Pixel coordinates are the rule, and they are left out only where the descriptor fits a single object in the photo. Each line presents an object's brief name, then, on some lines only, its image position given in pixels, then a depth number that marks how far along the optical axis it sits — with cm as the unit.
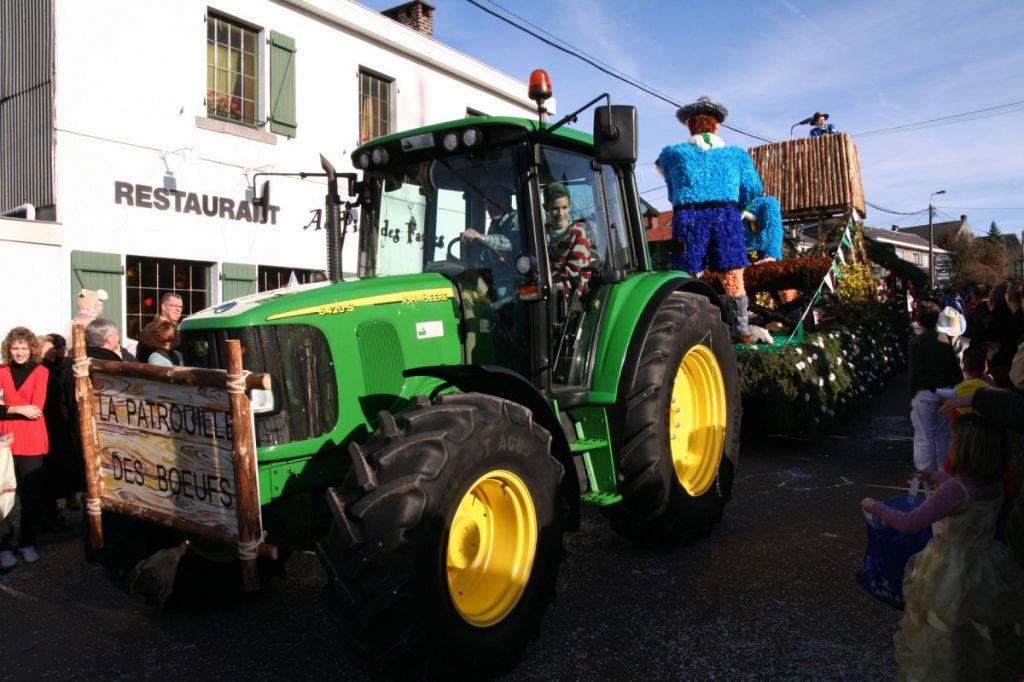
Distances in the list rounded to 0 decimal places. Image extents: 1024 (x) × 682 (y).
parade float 685
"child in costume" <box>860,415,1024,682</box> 254
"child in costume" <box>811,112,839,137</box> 1161
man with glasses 621
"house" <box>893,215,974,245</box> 7456
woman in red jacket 496
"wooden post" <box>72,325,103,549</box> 328
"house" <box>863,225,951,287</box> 3778
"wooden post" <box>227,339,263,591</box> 277
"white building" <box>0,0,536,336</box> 858
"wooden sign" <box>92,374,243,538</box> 293
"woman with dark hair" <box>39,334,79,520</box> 553
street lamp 3866
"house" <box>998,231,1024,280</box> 5094
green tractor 276
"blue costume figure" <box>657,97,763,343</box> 779
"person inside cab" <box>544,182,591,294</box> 405
